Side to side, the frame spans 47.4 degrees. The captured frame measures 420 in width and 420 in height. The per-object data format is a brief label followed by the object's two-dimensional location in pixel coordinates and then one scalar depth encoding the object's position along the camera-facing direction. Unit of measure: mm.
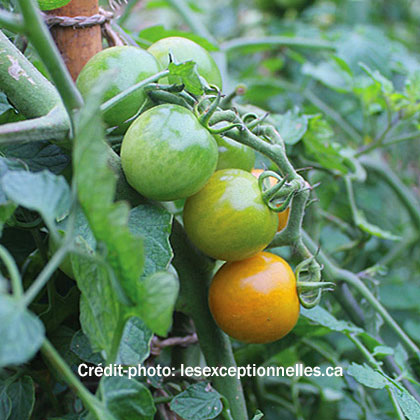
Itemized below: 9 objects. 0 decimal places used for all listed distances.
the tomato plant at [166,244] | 292
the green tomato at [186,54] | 487
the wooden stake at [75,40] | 497
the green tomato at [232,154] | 484
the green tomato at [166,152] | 395
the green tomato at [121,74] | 436
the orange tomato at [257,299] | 457
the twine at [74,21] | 489
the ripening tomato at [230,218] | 431
